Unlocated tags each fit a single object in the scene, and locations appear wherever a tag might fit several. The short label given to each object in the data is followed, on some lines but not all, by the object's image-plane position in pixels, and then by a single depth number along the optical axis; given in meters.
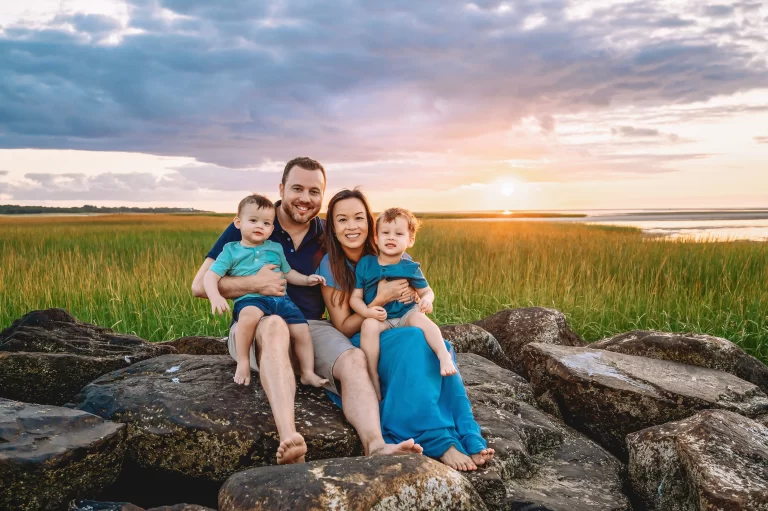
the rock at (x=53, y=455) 3.52
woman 4.06
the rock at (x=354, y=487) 3.12
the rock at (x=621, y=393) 5.18
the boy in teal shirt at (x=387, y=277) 4.46
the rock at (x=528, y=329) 6.99
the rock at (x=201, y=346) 6.56
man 3.98
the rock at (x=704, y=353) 6.16
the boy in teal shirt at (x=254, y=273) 4.41
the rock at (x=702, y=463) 3.78
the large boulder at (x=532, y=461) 3.88
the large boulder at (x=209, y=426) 4.05
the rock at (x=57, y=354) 5.02
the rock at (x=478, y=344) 6.65
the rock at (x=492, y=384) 5.22
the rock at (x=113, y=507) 3.35
